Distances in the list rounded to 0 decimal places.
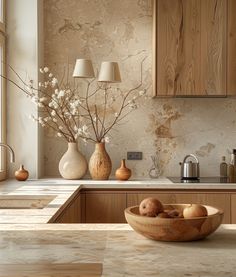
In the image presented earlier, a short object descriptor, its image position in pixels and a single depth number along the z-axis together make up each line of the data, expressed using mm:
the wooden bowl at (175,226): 1464
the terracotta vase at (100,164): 3818
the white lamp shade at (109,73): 3752
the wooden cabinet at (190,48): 3697
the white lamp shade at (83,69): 3726
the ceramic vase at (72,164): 3828
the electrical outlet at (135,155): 4168
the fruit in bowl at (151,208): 1547
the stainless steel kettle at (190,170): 3805
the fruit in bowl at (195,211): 1528
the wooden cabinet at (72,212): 2537
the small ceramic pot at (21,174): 3689
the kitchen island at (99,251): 1239
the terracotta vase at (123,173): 3795
